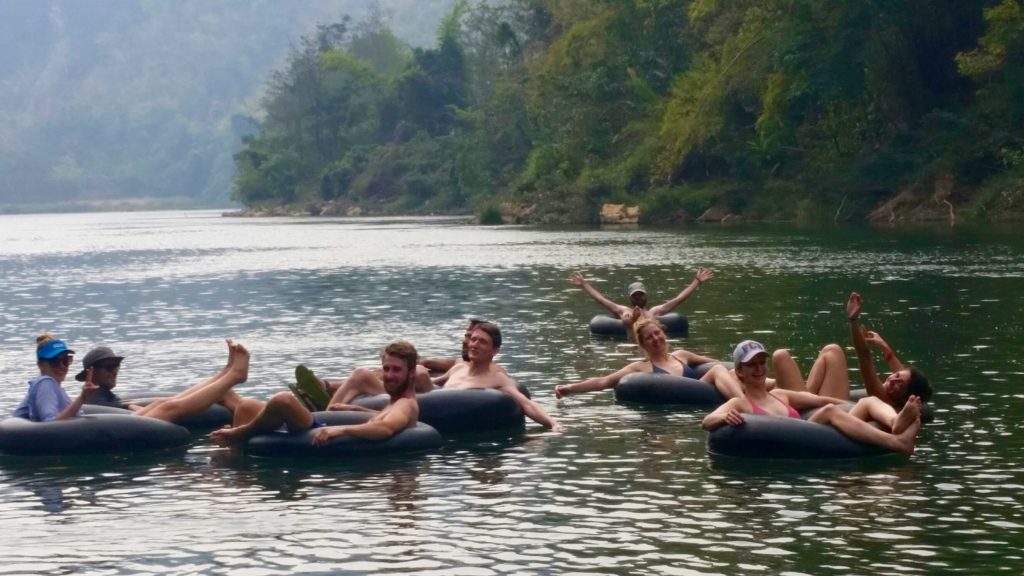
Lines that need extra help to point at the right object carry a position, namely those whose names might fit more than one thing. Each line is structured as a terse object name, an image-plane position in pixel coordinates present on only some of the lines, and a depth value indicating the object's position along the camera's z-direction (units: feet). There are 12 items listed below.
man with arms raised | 74.23
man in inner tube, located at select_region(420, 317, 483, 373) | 64.80
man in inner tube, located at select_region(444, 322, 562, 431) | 56.24
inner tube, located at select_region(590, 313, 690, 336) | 86.12
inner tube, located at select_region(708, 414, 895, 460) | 47.85
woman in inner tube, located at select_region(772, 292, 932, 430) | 48.26
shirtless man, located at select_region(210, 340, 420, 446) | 50.31
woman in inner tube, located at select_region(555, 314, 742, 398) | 59.57
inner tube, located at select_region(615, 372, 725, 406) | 60.23
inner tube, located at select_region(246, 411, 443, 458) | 50.42
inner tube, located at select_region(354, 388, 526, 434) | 54.85
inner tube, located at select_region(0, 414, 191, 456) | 51.57
